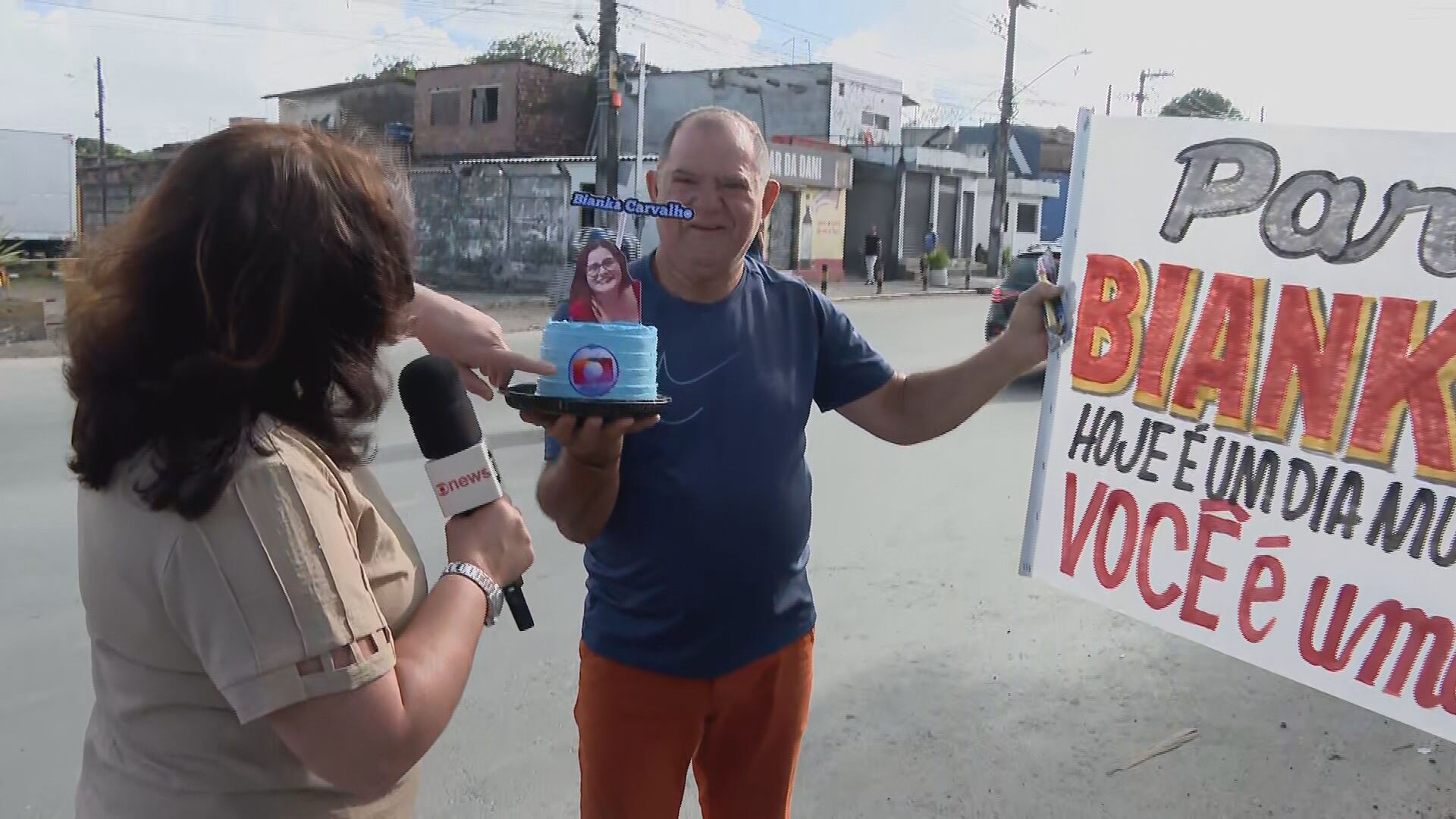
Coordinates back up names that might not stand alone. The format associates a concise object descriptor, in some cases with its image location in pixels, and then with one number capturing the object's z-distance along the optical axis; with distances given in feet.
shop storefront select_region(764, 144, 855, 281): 91.40
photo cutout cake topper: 6.24
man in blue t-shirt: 6.97
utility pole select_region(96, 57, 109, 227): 155.94
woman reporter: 3.90
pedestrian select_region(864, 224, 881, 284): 96.63
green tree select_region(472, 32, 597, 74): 172.81
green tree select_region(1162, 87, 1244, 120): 138.51
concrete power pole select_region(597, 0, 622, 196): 58.49
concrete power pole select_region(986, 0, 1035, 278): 106.32
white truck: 89.71
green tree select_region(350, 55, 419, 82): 144.93
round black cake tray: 5.88
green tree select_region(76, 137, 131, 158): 171.32
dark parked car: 36.76
